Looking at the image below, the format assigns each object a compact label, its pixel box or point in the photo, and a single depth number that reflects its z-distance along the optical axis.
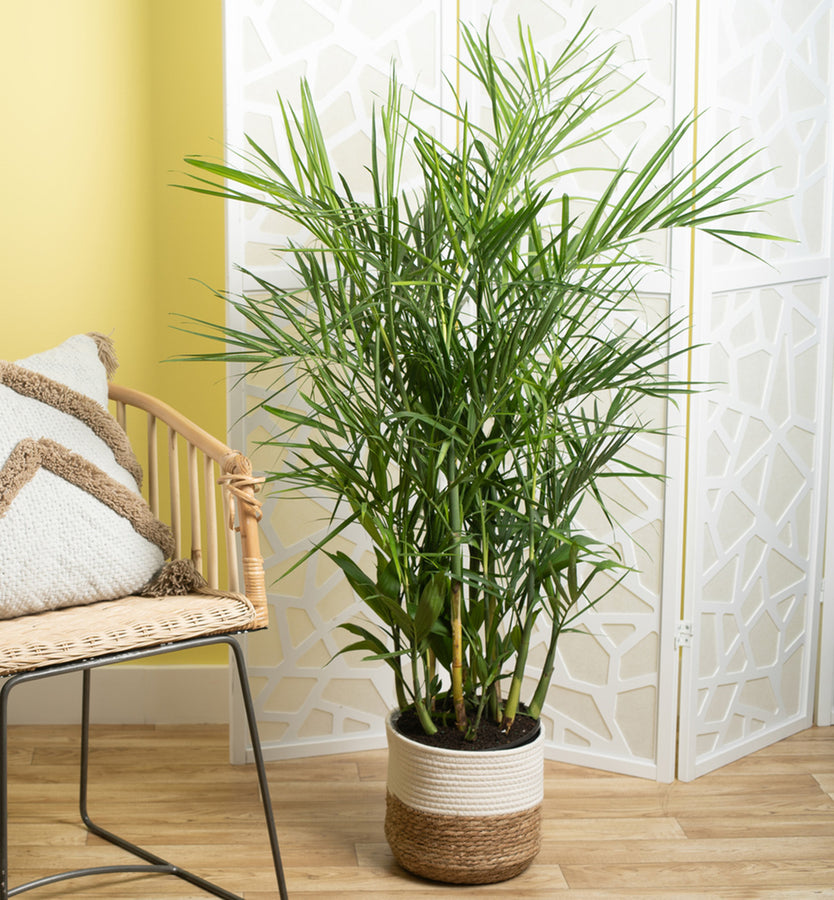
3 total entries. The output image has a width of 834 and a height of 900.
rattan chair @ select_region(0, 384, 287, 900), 1.48
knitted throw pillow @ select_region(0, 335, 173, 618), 1.63
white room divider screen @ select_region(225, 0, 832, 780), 2.12
